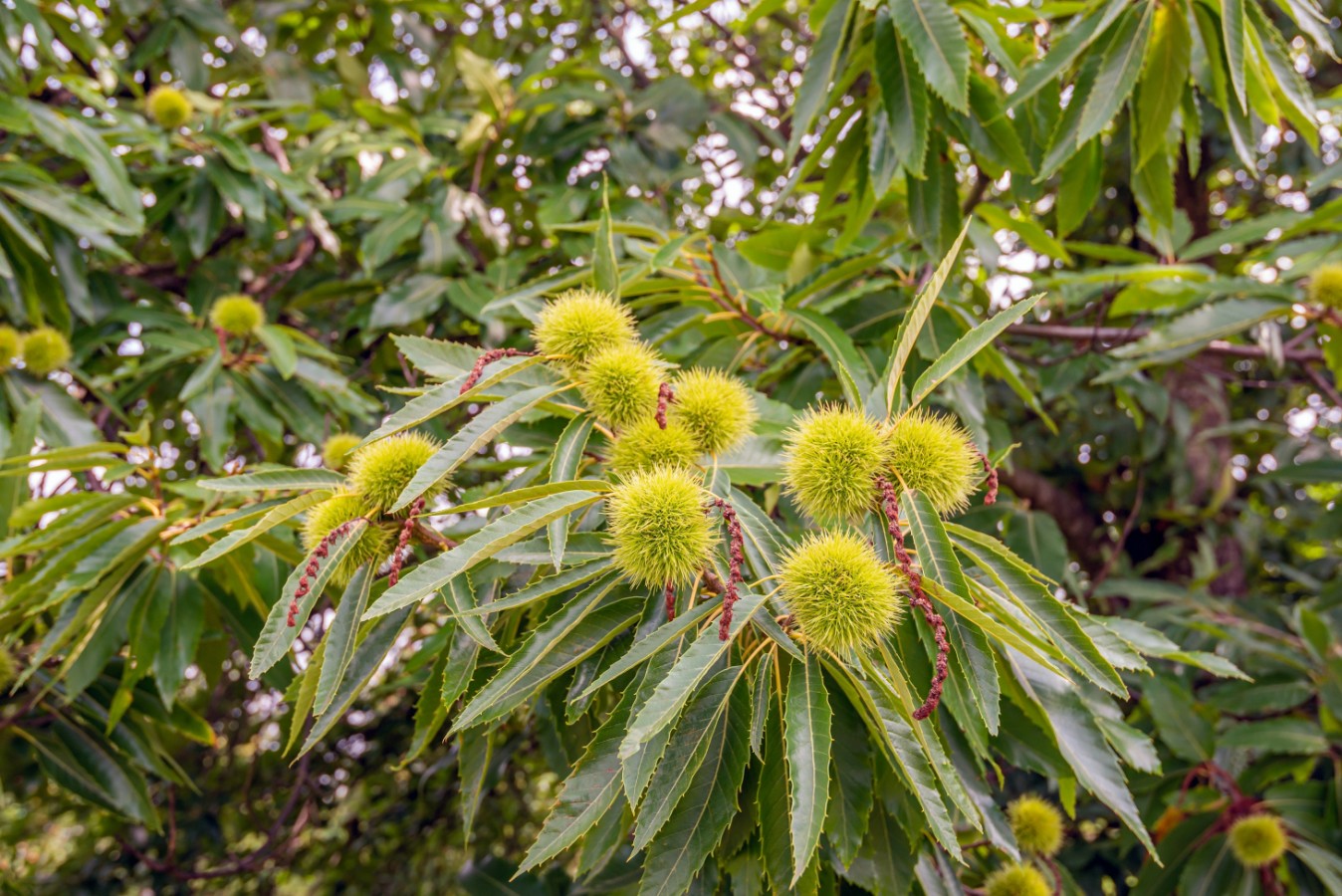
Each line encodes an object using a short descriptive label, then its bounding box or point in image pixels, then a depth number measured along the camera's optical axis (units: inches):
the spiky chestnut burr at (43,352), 73.9
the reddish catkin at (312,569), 32.9
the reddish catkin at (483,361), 34.5
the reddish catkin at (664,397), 35.1
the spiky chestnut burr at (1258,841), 70.6
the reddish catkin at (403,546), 33.3
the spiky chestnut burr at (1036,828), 55.9
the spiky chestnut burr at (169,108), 88.6
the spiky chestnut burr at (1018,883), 47.1
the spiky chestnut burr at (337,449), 53.9
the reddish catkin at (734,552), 30.3
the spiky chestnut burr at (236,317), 74.0
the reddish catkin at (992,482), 34.3
